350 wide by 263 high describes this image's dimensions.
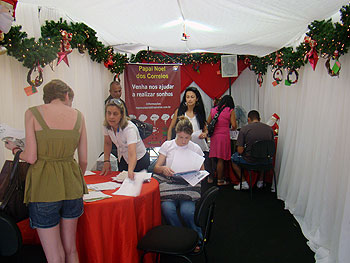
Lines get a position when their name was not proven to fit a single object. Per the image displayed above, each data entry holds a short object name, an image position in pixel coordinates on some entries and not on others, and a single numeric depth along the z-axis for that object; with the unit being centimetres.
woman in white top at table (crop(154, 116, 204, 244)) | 231
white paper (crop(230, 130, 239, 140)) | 485
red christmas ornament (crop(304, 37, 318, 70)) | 278
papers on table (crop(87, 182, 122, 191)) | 213
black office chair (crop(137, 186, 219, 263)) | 182
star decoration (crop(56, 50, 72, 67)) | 254
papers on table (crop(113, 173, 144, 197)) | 199
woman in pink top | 445
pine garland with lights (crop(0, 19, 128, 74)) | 196
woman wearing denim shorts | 159
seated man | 399
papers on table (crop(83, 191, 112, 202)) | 190
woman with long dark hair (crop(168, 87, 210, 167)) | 379
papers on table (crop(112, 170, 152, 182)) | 228
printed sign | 517
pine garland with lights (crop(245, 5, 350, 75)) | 217
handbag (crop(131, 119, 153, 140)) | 372
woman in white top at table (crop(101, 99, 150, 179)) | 234
